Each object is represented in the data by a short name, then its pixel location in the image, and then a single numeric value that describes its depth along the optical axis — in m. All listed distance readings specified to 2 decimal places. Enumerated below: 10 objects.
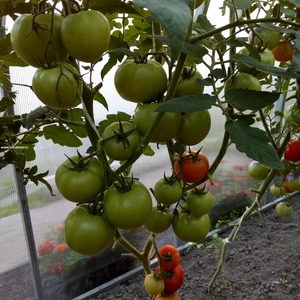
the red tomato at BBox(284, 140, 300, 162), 0.90
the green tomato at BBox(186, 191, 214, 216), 0.61
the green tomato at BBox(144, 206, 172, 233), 0.63
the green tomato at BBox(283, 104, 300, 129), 0.65
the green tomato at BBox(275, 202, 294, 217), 1.41
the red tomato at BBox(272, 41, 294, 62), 0.65
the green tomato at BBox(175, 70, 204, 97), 0.46
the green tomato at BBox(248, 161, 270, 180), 0.94
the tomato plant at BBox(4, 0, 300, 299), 0.34
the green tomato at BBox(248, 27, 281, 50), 0.55
